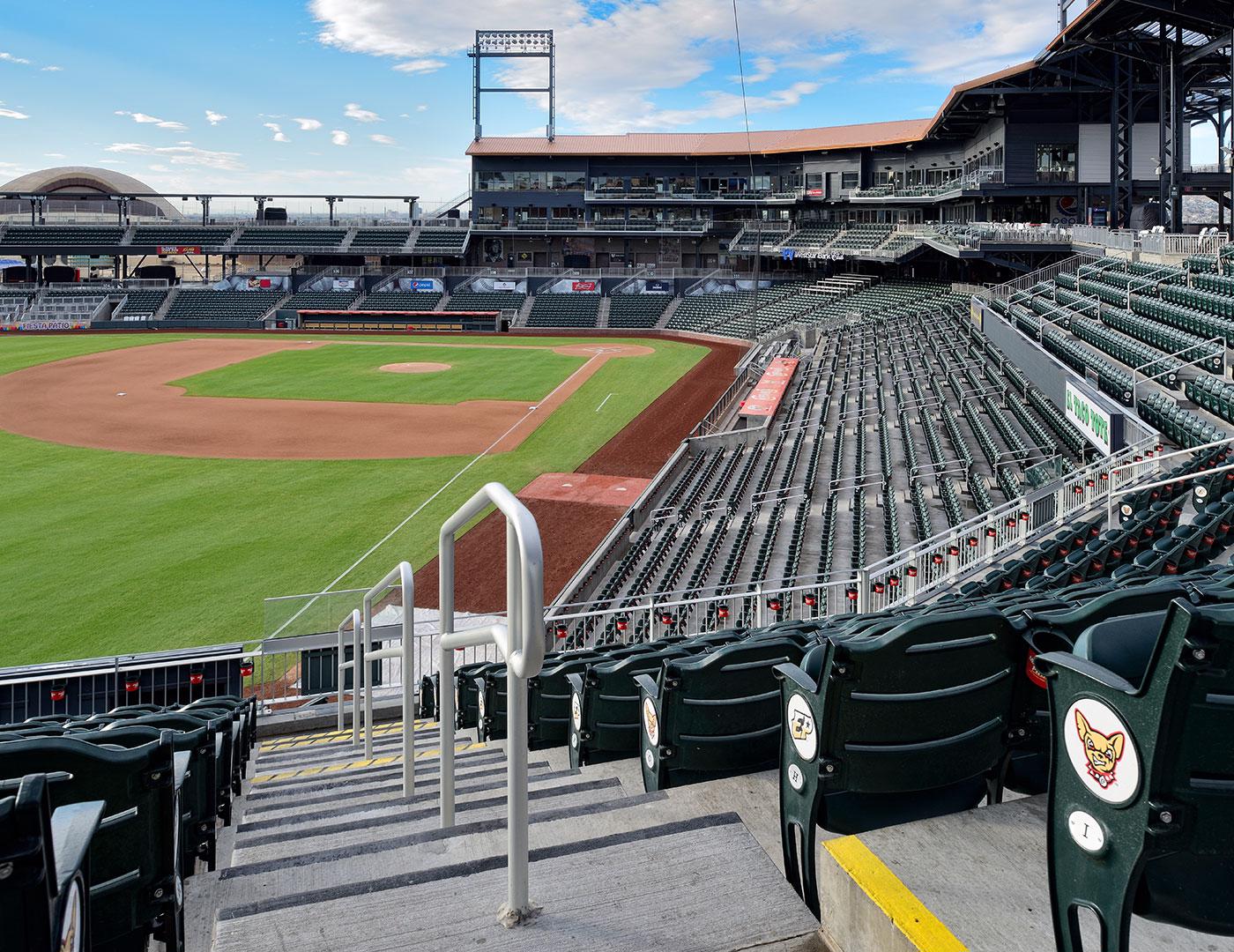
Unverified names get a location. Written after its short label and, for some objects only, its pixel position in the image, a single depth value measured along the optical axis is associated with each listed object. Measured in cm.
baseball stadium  267
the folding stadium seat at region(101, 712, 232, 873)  432
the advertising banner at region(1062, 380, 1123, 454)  1605
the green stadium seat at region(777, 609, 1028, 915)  306
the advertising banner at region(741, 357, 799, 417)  3203
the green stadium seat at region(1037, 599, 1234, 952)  210
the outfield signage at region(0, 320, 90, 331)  7544
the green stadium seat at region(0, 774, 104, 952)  175
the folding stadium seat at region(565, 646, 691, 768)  587
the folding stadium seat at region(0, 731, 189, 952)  262
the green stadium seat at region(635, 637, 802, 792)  418
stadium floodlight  9397
